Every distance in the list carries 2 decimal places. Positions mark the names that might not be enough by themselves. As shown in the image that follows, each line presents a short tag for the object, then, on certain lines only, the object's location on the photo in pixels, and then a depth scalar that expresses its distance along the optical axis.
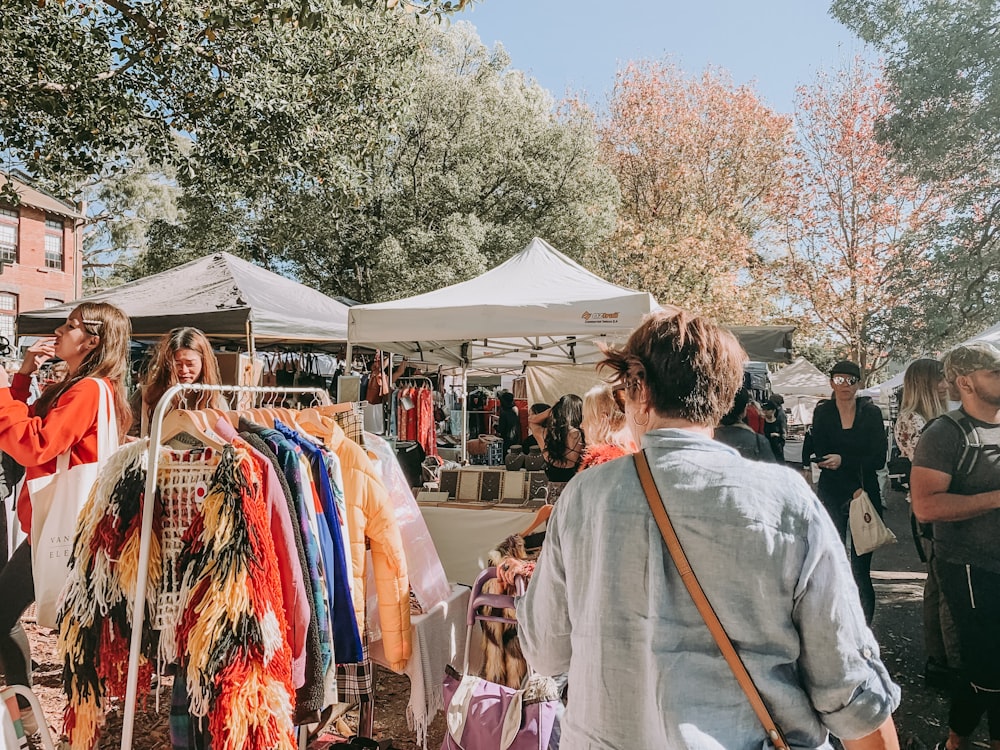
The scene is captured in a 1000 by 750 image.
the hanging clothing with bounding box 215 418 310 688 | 2.12
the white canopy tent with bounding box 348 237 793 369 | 5.25
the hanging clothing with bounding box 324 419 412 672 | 2.69
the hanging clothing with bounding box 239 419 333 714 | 2.19
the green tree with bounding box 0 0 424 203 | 6.11
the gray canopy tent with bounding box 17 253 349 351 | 6.51
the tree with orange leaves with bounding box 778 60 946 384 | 21.44
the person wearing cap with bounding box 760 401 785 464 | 7.82
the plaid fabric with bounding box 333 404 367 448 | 3.14
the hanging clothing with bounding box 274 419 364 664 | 2.43
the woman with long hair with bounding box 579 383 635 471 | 3.64
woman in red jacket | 2.57
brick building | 30.39
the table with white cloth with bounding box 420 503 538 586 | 4.61
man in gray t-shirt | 2.65
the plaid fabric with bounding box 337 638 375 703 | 2.76
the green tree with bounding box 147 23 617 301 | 17.53
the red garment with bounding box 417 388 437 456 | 9.72
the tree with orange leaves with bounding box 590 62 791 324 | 22.89
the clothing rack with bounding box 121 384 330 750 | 1.94
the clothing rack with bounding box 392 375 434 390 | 9.90
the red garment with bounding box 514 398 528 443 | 11.17
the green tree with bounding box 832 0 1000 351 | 8.34
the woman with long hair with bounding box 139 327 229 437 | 3.15
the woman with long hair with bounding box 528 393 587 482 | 4.42
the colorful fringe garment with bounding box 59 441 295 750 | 1.88
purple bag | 2.28
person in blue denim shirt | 1.20
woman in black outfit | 4.39
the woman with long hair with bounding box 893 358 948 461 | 3.71
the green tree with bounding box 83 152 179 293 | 37.19
